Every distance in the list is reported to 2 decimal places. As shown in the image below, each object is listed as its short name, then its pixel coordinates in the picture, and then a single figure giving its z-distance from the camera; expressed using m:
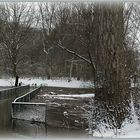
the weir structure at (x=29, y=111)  16.81
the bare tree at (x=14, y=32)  40.06
